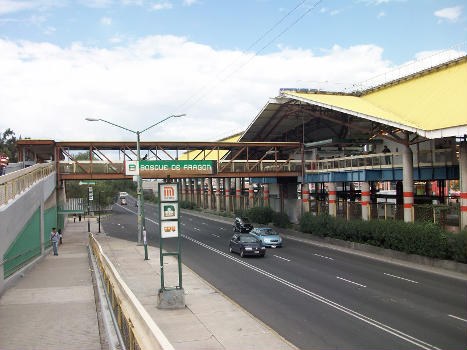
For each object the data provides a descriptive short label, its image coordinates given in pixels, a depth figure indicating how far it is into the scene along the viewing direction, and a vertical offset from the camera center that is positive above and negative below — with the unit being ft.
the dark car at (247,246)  99.04 -13.27
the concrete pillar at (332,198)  138.82 -4.50
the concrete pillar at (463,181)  91.25 -0.23
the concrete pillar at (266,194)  202.65 -3.85
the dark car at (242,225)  157.89 -14.02
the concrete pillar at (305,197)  157.07 -4.42
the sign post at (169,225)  53.31 -4.38
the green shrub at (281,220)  161.17 -12.82
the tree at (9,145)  320.50 +35.65
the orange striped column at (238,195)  247.29 -4.81
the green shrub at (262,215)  179.39 -11.82
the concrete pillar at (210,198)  310.24 -7.58
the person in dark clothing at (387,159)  118.47 +6.08
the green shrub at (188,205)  330.09 -12.94
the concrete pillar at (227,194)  265.54 -4.72
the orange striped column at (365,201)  121.90 -4.98
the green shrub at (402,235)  82.95 -11.66
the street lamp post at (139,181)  107.55 +1.95
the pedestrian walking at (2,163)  91.17 +6.13
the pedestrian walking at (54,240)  105.70 -11.39
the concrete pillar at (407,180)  105.50 +0.36
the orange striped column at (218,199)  279.90 -7.65
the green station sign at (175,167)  134.10 +6.30
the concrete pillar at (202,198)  323.98 -8.44
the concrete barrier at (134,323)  27.94 -10.16
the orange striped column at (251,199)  216.13 -6.38
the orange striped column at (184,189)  403.67 -1.60
